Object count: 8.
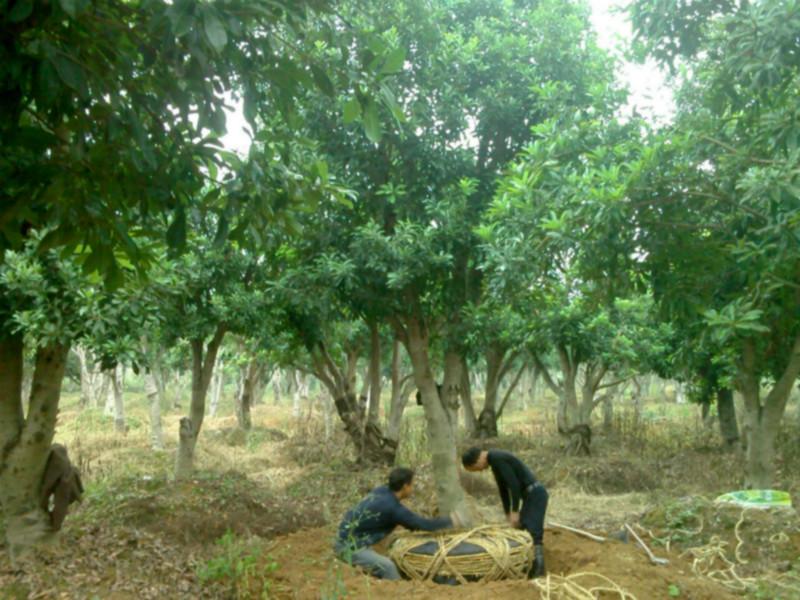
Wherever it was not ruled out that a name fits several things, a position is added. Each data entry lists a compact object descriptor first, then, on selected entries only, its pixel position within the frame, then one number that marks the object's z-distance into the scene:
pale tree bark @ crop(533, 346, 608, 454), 19.01
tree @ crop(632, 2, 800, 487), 5.98
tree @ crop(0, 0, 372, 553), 3.46
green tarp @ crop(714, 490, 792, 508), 9.50
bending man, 7.93
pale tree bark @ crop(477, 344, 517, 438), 21.73
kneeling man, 7.34
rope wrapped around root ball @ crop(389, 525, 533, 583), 7.28
